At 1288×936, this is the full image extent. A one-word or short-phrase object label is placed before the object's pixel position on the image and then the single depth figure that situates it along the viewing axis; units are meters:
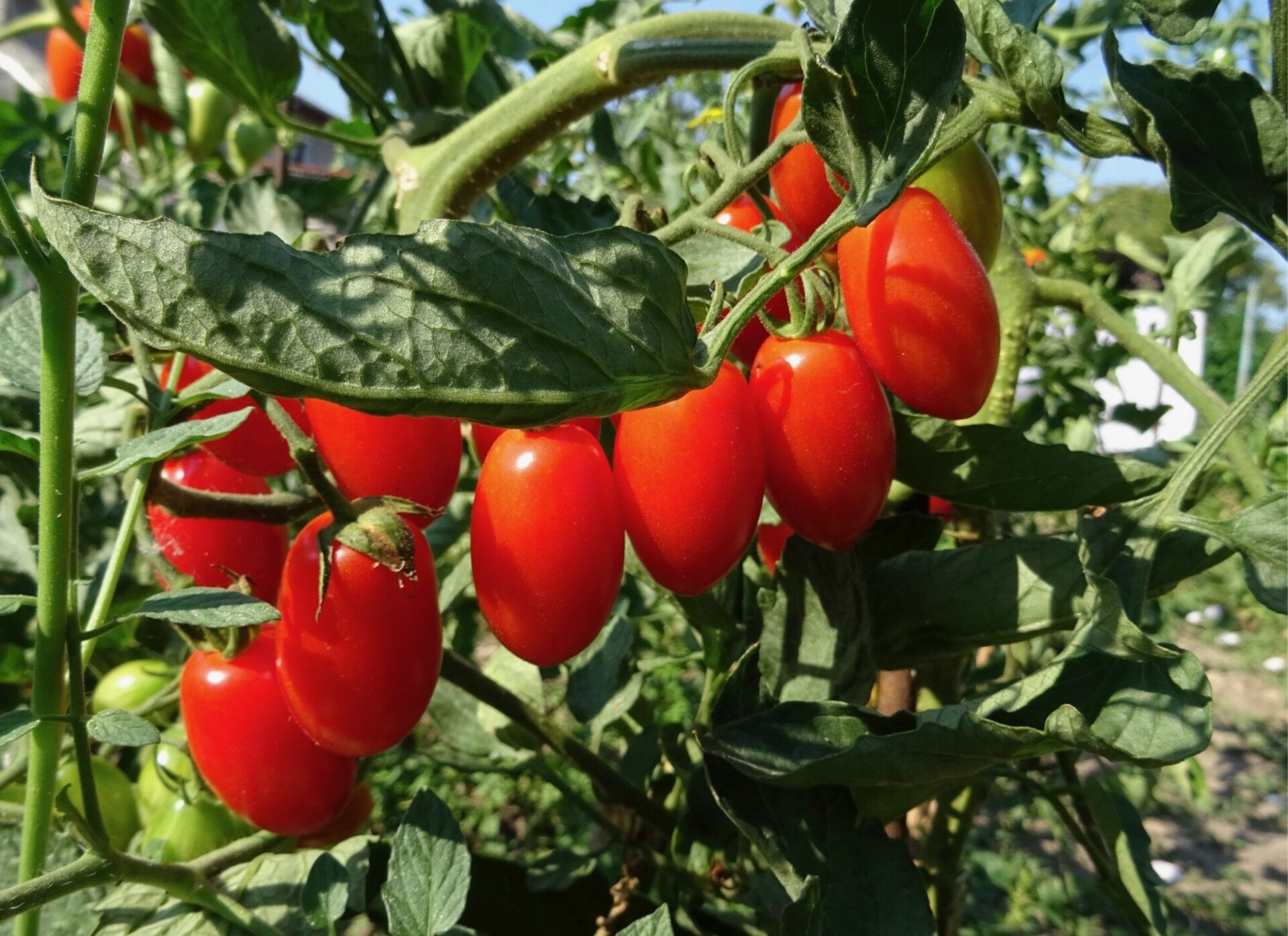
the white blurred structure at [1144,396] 4.18
